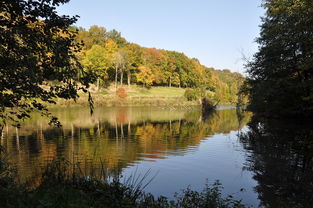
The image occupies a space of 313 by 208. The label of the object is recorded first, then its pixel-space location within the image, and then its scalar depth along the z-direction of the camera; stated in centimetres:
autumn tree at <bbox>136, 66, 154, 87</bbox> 9444
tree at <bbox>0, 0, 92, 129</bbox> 511
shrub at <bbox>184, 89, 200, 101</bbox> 7775
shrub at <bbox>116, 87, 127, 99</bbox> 7535
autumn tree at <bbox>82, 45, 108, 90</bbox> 7995
